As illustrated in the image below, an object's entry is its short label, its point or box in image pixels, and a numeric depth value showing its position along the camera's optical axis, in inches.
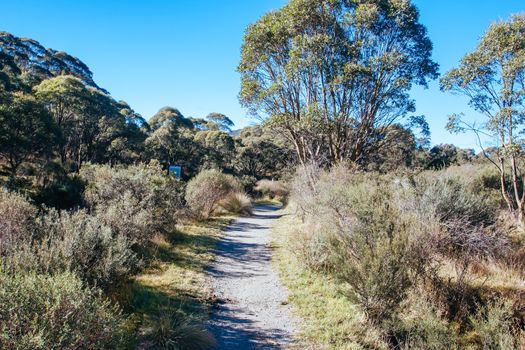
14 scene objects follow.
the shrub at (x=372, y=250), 171.3
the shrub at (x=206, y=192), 523.5
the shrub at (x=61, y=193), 410.9
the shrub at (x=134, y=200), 274.7
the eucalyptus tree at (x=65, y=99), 846.5
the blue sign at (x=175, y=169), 604.4
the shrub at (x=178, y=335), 153.4
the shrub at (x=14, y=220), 159.2
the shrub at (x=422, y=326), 155.6
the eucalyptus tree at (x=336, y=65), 464.1
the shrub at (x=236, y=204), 664.4
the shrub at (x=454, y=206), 233.9
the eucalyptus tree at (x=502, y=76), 380.5
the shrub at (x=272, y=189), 1191.9
